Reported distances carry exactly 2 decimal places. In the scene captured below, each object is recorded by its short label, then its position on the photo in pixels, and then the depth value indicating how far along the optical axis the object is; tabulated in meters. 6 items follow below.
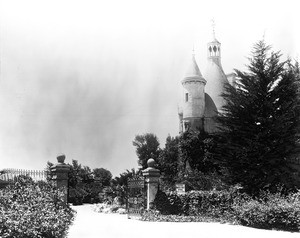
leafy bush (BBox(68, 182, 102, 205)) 27.63
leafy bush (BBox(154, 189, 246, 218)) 14.70
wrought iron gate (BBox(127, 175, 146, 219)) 15.95
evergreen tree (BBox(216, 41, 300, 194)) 17.27
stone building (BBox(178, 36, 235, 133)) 42.12
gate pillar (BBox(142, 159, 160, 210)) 15.61
